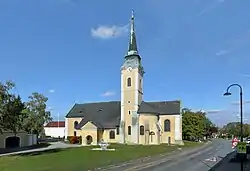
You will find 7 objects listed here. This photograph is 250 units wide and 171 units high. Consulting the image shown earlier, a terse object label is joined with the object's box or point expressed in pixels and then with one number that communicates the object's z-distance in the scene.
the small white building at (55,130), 74.46
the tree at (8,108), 20.54
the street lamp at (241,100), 13.15
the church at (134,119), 39.90
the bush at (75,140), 42.29
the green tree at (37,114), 38.65
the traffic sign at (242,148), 10.09
